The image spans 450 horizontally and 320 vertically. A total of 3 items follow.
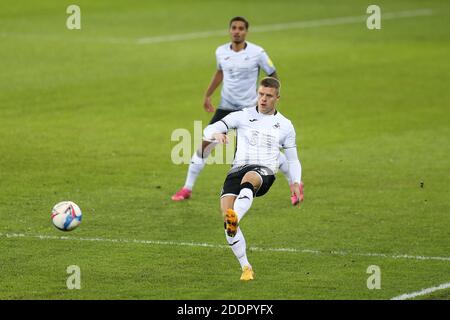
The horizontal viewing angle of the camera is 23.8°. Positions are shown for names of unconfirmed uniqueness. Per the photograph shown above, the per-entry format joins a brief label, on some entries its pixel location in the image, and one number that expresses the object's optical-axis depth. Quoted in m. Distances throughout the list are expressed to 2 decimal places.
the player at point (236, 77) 17.23
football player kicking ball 12.88
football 13.07
